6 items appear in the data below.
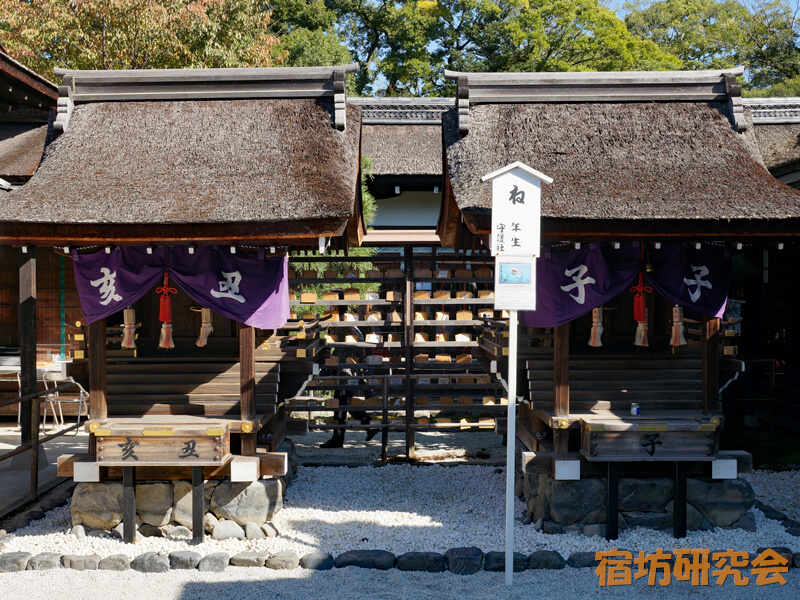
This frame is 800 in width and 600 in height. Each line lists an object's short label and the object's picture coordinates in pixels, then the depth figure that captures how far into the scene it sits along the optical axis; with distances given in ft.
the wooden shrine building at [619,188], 20.92
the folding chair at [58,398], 37.04
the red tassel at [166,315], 23.38
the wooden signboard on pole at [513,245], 18.38
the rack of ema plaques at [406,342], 32.24
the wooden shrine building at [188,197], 20.81
